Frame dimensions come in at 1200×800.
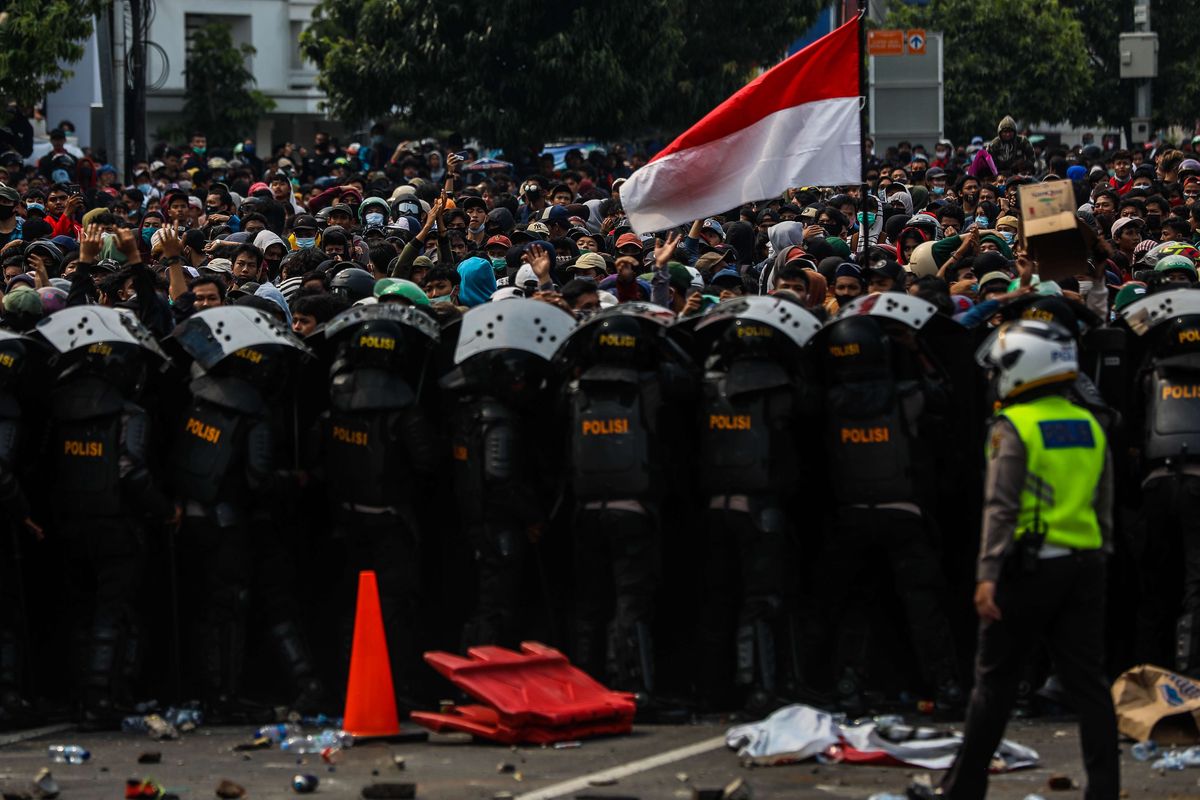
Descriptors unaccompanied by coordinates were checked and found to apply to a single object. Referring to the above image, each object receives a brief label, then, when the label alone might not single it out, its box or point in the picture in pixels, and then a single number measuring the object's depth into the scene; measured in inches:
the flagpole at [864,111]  870.4
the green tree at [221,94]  3720.5
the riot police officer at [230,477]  746.8
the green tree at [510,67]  2388.0
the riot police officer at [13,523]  733.9
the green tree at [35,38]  1947.3
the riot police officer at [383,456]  751.1
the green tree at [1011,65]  3757.4
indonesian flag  906.1
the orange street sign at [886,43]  2387.7
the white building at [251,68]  4148.6
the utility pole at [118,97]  2239.2
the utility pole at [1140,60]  3102.9
